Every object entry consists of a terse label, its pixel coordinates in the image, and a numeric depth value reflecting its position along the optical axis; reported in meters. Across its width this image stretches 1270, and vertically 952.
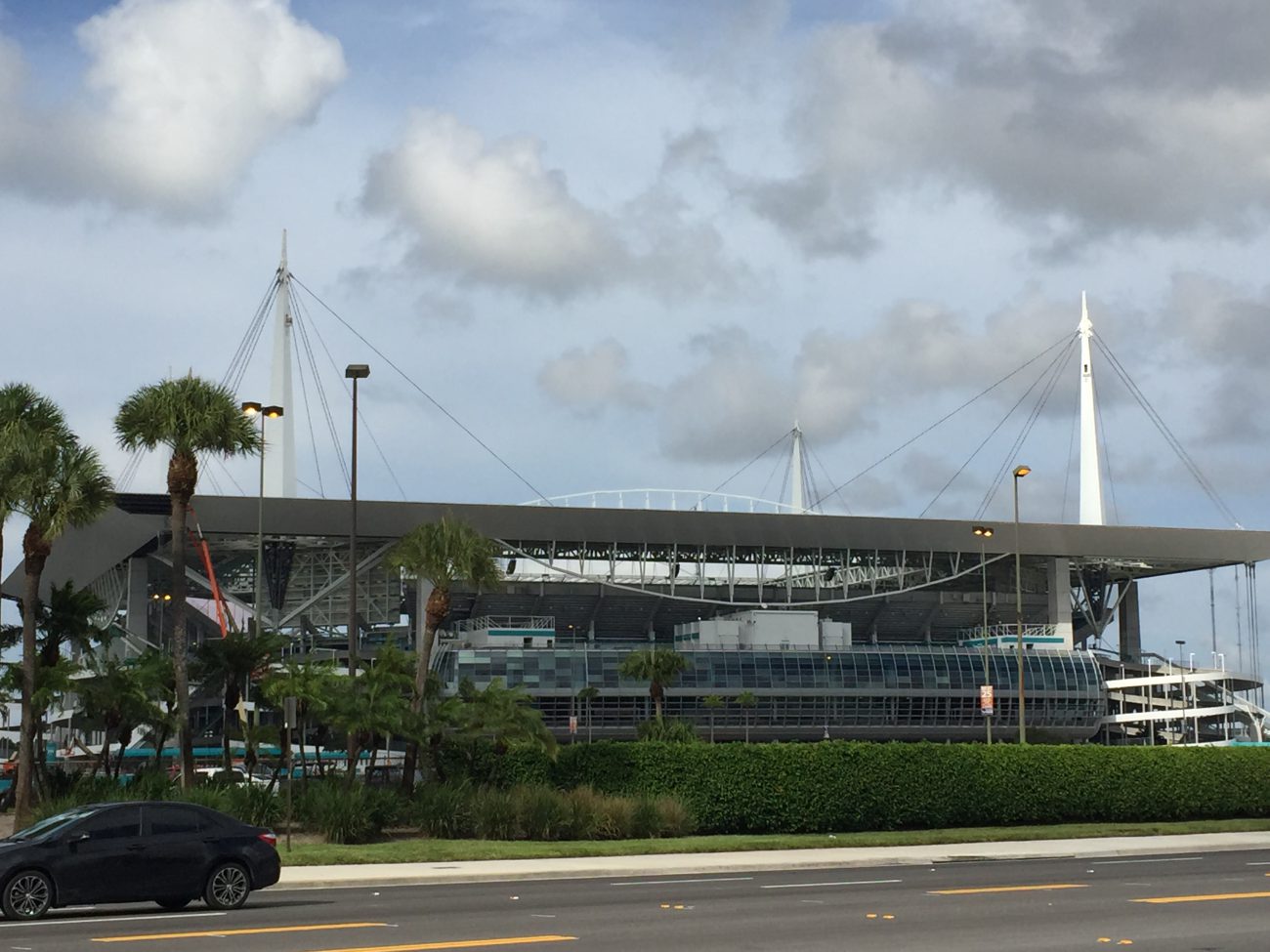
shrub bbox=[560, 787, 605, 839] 37.59
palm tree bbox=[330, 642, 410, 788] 39.94
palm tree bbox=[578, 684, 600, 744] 98.58
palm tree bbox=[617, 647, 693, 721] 89.81
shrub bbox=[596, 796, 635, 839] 37.66
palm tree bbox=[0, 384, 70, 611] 39.16
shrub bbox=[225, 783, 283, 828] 37.06
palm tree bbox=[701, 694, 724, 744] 107.56
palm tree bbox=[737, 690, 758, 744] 106.38
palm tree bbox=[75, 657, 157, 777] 45.47
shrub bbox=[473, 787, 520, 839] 37.66
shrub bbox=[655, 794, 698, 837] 38.44
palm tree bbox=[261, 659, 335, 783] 40.19
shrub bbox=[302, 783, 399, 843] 36.44
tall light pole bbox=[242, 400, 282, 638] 46.01
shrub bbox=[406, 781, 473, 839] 37.88
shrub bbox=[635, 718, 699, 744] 61.12
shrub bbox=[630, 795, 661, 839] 38.12
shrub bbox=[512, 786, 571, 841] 37.53
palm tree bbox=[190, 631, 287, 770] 45.00
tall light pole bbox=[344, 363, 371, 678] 41.31
